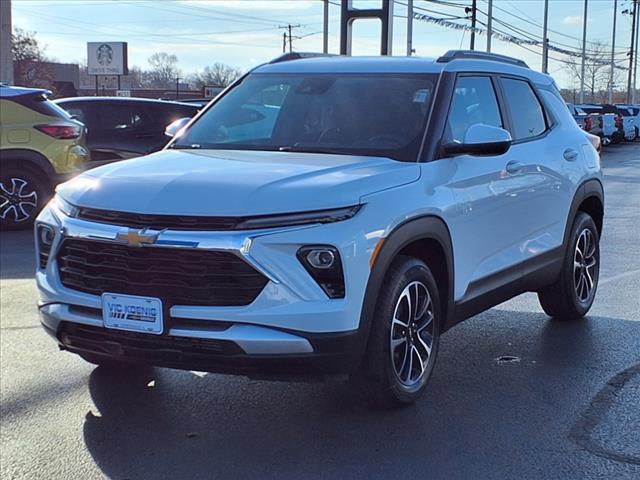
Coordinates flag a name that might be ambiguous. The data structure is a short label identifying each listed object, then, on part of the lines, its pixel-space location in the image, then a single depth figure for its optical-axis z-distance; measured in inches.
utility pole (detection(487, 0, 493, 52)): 1893.5
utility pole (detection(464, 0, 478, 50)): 2149.4
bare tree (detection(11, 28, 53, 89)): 1905.8
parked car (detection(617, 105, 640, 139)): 1658.5
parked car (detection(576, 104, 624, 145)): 1321.4
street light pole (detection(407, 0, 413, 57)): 1248.8
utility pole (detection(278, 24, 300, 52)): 3890.3
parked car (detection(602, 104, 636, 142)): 1502.2
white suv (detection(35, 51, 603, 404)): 145.2
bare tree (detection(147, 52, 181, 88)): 4127.5
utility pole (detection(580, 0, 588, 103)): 2474.9
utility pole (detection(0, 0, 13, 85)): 727.1
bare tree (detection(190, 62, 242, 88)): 4023.1
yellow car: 406.6
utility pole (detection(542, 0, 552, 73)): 2114.9
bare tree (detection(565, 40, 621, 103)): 3296.8
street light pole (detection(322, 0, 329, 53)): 1278.9
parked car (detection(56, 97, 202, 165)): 506.6
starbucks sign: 2425.0
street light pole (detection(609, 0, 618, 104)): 2709.2
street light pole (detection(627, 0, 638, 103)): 3137.3
